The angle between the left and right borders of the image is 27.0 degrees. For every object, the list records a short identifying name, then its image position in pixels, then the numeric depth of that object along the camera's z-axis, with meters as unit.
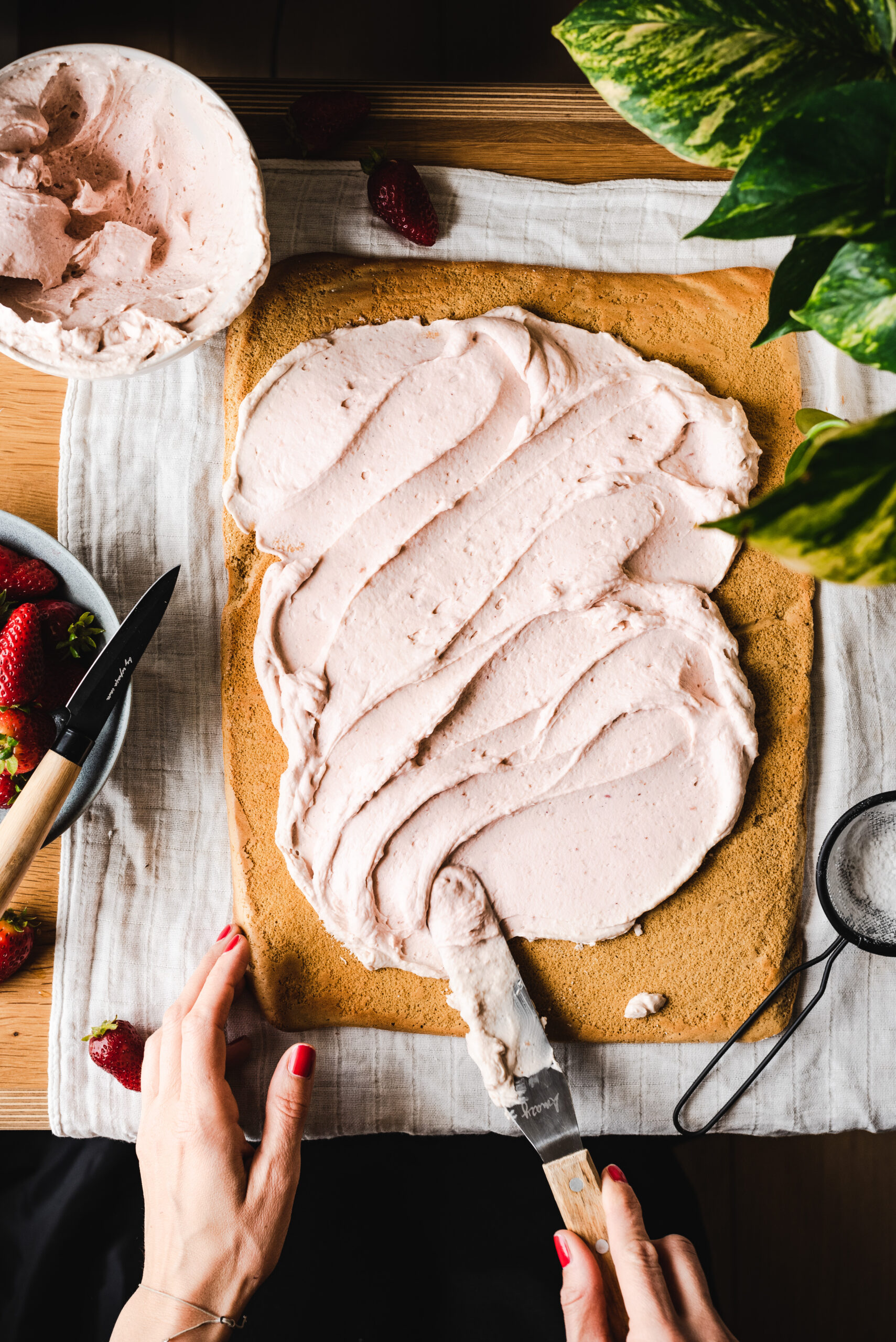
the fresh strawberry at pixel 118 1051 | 0.96
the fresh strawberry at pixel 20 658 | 0.91
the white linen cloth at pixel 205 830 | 0.98
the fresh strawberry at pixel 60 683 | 0.94
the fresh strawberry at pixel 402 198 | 0.97
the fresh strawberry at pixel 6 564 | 0.93
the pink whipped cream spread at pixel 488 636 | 0.94
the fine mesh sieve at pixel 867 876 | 0.95
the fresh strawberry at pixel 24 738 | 0.92
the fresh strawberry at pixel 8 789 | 0.93
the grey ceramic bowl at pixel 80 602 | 0.93
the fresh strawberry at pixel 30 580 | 0.93
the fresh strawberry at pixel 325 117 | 0.97
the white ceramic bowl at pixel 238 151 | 0.91
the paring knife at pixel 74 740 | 0.91
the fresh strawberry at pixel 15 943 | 0.97
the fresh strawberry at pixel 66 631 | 0.93
